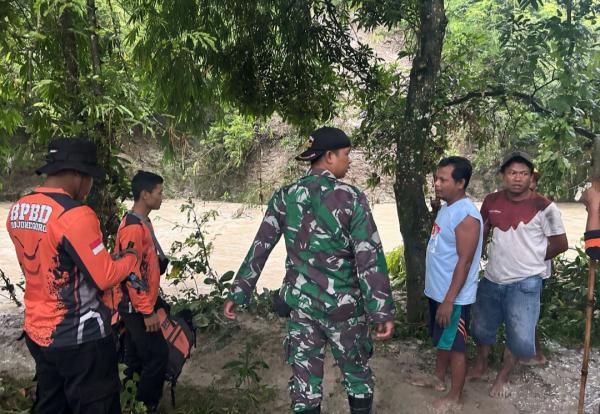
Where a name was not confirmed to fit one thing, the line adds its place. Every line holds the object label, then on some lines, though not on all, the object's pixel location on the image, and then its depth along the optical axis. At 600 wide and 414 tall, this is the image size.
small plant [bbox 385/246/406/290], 6.96
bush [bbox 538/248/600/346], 4.56
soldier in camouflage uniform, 2.59
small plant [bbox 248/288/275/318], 5.16
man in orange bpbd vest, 2.34
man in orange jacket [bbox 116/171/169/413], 3.07
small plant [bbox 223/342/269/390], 3.66
